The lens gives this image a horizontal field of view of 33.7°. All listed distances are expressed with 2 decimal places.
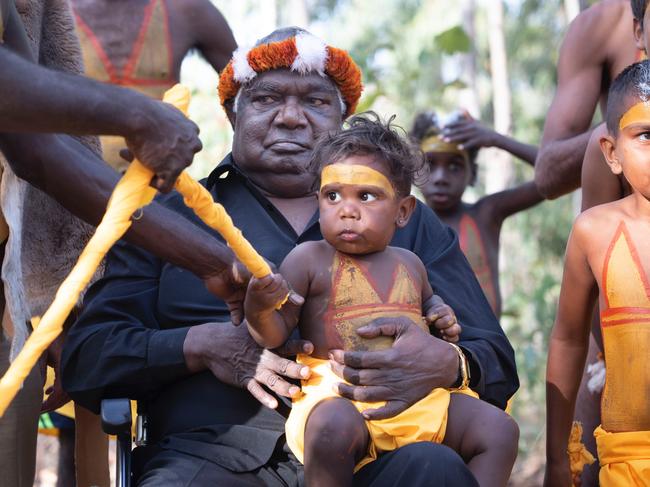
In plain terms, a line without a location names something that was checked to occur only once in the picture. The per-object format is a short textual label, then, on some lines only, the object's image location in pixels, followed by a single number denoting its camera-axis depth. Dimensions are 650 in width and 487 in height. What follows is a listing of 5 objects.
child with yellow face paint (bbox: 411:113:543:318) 6.98
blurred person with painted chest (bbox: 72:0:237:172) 5.66
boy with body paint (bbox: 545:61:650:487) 3.32
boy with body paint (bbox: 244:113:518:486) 3.11
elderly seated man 3.25
